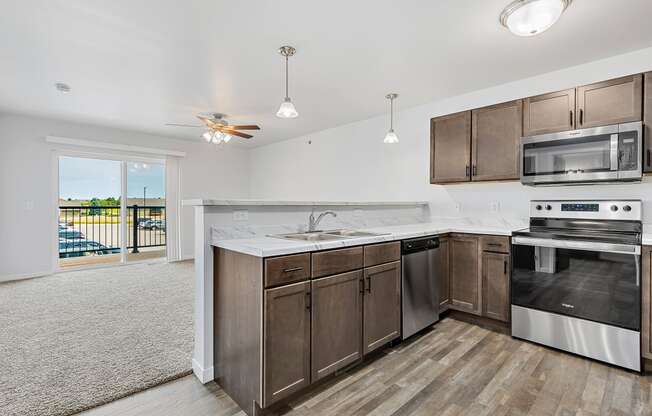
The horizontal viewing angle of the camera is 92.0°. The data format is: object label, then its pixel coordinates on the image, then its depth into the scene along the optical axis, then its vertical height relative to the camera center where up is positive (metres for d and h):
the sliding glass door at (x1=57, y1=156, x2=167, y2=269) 5.18 -0.09
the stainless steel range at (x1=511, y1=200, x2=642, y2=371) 2.15 -0.56
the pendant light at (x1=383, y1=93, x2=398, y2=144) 3.52 +1.22
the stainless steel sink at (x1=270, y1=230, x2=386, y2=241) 2.35 -0.23
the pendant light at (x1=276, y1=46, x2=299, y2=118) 2.60 +0.83
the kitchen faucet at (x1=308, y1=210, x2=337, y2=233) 2.52 -0.12
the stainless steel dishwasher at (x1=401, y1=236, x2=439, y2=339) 2.51 -0.66
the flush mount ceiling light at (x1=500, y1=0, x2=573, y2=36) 1.76 +1.11
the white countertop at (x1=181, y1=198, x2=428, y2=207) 1.96 +0.02
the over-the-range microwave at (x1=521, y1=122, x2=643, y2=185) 2.35 +0.41
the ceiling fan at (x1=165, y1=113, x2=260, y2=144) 4.02 +1.00
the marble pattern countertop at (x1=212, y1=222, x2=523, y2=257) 1.67 -0.22
